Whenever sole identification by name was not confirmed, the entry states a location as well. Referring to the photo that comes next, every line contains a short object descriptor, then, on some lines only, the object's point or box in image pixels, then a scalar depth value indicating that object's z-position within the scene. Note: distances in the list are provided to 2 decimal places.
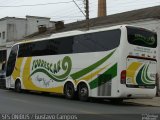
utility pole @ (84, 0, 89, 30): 38.62
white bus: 20.98
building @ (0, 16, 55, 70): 64.88
